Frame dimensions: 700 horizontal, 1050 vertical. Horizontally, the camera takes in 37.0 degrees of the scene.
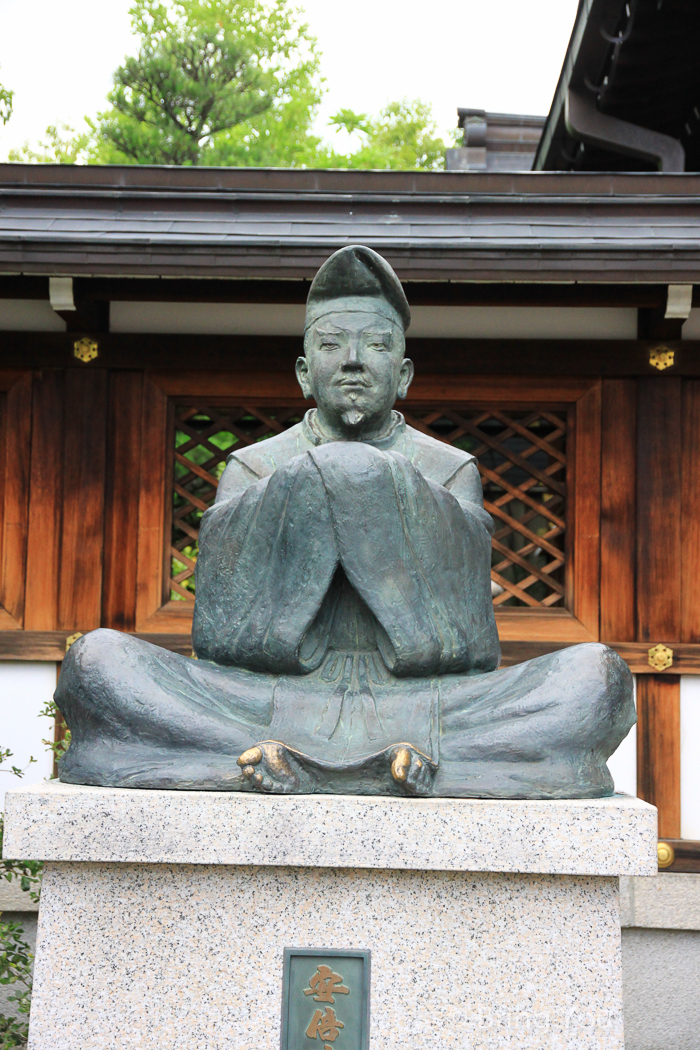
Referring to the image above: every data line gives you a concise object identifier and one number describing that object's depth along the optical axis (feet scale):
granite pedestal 8.73
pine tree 49.78
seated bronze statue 9.37
